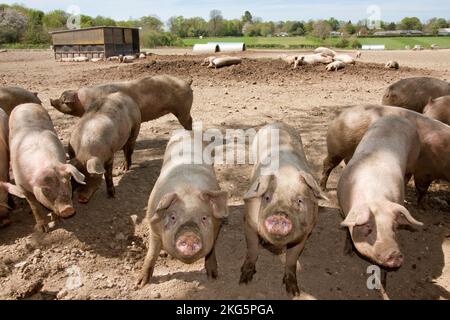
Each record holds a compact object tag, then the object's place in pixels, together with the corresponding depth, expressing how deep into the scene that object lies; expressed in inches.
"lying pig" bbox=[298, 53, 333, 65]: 765.8
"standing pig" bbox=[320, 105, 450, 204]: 228.8
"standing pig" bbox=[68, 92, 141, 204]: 210.8
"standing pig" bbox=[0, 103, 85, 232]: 181.3
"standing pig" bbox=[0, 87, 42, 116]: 305.7
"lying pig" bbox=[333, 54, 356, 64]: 796.0
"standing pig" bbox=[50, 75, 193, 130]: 310.7
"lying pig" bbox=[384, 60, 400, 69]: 741.3
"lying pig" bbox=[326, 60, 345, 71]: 705.0
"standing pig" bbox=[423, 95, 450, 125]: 284.5
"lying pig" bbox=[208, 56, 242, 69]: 712.4
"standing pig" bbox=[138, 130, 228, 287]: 135.0
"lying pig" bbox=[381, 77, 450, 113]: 346.9
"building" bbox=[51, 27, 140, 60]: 1071.0
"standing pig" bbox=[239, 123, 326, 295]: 140.7
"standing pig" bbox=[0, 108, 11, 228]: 196.5
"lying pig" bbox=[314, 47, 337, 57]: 916.2
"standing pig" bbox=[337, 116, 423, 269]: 144.9
